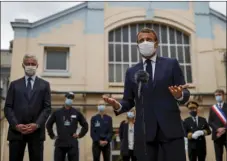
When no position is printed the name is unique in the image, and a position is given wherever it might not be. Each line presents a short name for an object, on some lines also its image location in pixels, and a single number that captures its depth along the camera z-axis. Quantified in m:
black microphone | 3.17
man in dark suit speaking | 3.06
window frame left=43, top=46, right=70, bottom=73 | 13.92
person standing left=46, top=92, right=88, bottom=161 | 7.54
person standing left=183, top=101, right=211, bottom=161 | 8.60
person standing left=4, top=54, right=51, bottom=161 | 4.70
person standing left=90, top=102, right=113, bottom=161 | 9.12
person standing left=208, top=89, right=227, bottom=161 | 8.12
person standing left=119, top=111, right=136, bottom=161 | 8.90
